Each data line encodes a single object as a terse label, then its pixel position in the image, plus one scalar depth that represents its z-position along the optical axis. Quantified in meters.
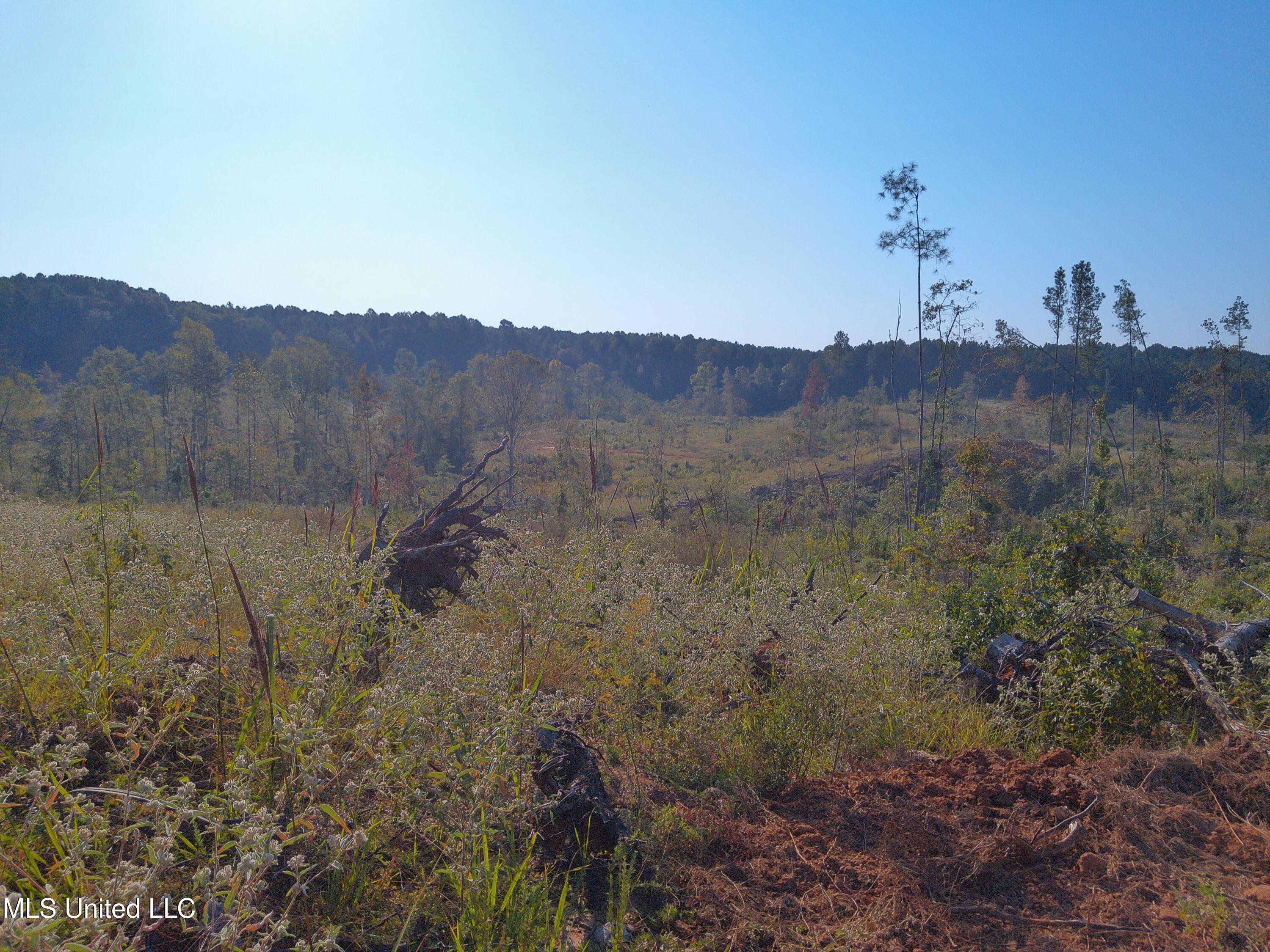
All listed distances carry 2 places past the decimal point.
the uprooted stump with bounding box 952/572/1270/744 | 3.57
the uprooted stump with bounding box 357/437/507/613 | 4.17
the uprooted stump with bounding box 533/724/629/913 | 2.10
